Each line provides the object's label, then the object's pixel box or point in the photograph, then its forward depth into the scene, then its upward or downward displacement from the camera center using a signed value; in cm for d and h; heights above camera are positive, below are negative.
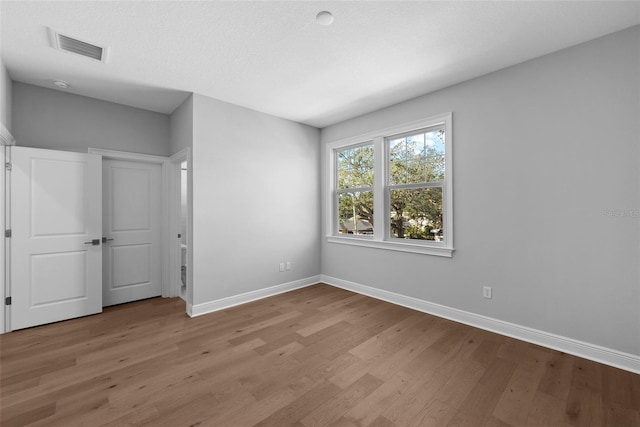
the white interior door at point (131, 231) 371 -25
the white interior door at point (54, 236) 296 -26
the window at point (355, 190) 423 +37
